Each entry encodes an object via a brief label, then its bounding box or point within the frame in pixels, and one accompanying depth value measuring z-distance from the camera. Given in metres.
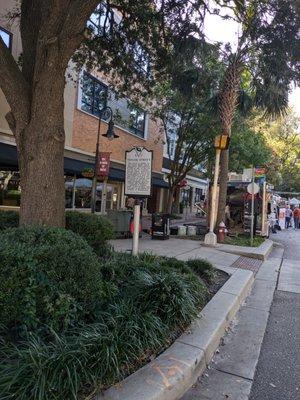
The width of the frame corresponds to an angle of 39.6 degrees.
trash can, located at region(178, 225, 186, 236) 17.28
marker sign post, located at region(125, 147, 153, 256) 7.23
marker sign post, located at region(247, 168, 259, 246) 15.53
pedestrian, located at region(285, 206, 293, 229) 32.78
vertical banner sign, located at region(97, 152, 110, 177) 16.42
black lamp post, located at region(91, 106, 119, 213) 14.85
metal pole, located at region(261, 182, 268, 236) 18.22
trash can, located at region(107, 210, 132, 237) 15.06
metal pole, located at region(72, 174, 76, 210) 19.83
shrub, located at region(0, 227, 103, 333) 3.46
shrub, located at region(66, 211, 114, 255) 7.05
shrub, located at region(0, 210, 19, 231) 6.95
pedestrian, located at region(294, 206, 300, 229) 32.19
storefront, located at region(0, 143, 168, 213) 15.30
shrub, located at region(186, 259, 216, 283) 7.48
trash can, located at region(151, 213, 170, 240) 15.14
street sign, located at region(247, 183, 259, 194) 15.54
